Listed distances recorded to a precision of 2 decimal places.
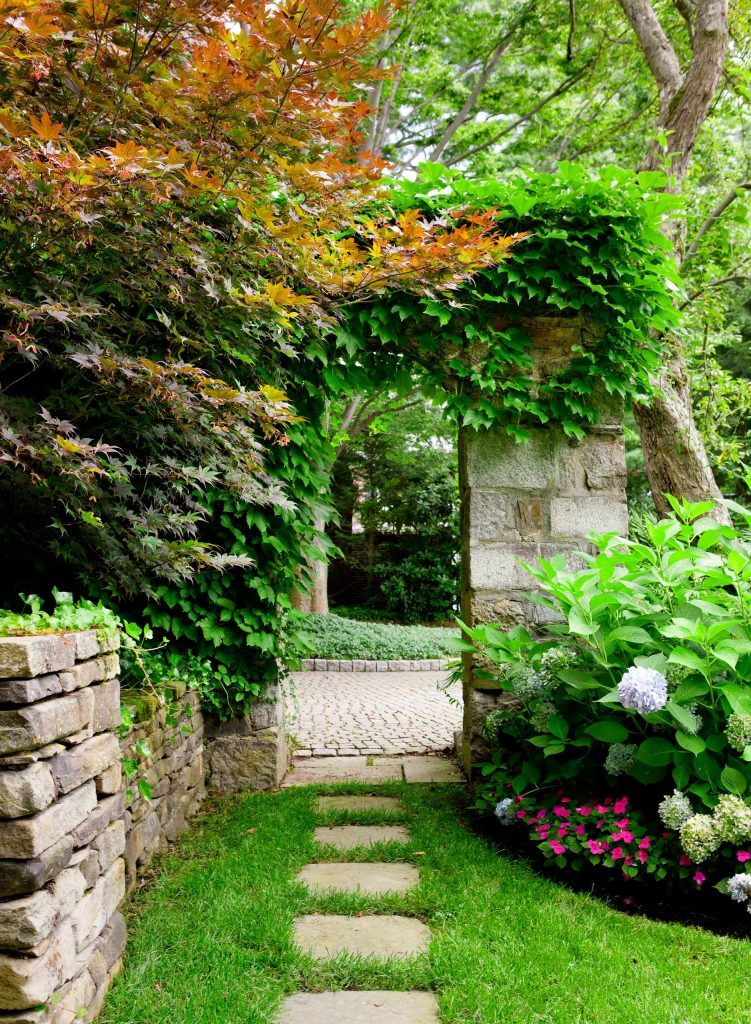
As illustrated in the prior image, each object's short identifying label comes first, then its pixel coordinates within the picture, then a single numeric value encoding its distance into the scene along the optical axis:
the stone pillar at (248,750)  3.47
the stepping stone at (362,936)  2.01
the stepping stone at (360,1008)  1.69
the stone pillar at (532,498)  3.49
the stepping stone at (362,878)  2.42
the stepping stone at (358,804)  3.24
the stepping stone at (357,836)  2.83
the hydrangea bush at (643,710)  2.33
